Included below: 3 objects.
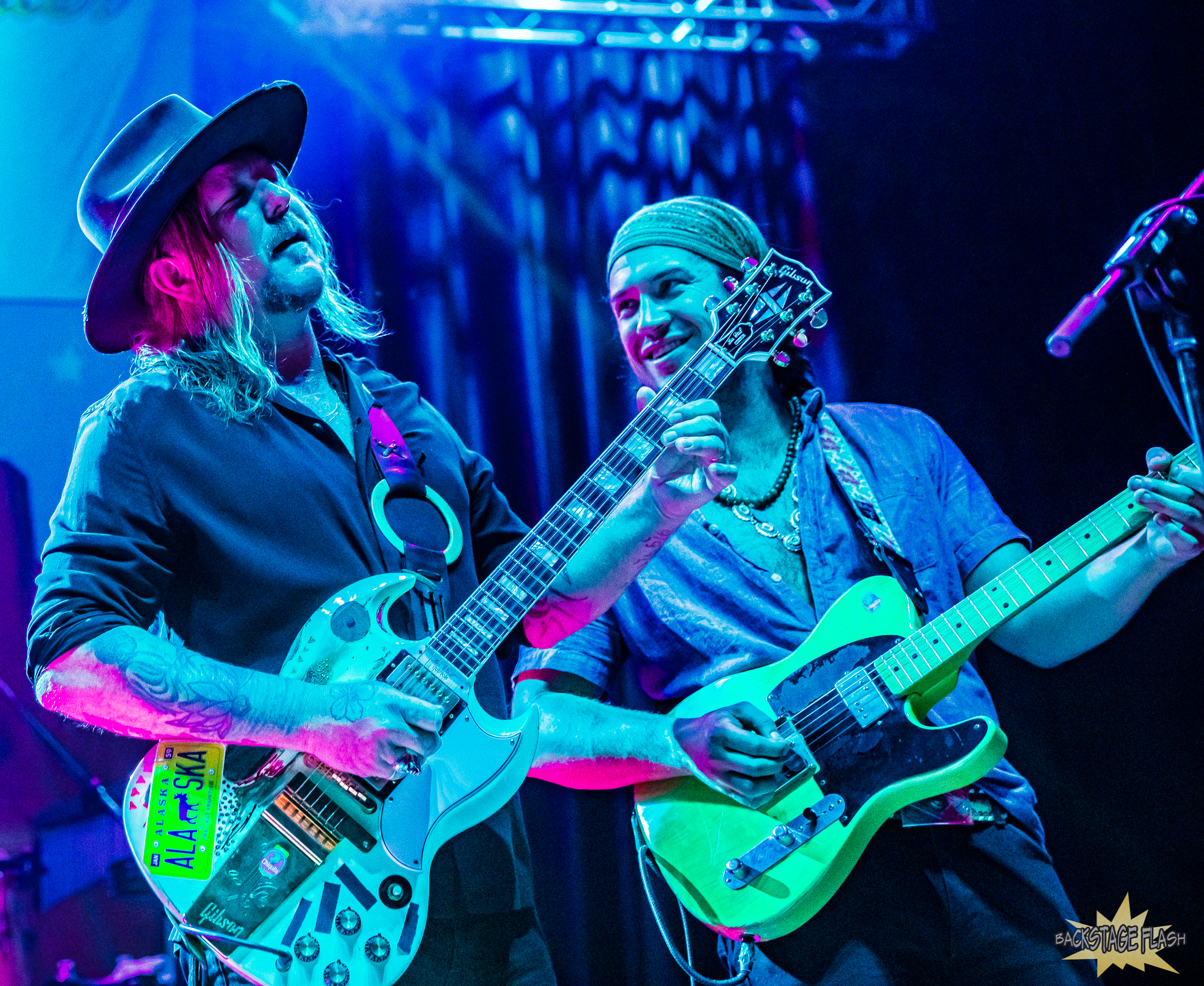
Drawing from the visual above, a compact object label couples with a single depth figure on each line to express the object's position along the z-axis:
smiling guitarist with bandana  1.91
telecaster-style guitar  1.91
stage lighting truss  3.04
